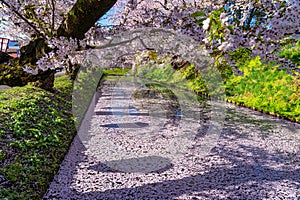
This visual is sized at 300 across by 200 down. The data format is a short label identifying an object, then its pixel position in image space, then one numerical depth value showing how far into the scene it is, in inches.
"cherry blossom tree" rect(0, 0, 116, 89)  109.7
